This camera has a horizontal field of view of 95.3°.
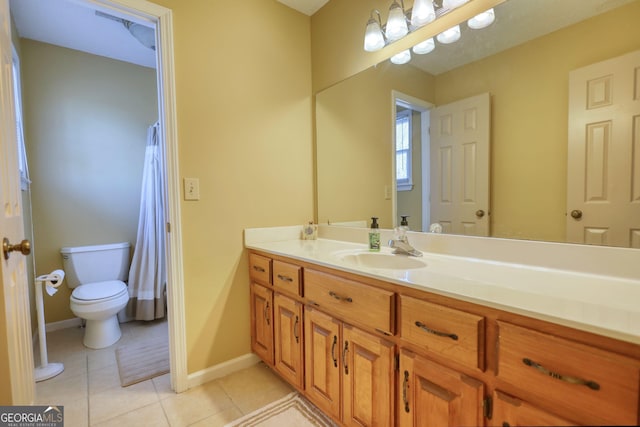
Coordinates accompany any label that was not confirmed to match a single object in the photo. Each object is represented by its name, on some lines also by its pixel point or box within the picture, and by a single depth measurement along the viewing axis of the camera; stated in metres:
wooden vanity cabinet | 0.60
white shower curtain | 2.52
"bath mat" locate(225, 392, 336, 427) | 1.38
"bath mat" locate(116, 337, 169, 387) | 1.78
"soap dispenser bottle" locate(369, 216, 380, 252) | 1.56
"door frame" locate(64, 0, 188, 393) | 1.52
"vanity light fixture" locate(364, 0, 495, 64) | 1.30
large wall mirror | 0.99
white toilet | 2.05
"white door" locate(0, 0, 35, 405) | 0.84
